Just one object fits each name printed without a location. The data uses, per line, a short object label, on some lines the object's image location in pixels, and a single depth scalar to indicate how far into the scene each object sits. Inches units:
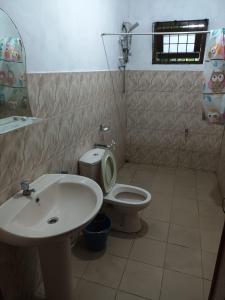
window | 116.3
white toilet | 79.6
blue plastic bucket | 75.4
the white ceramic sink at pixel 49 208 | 40.0
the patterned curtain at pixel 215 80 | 81.6
